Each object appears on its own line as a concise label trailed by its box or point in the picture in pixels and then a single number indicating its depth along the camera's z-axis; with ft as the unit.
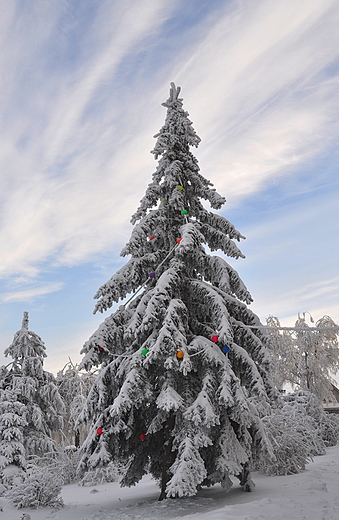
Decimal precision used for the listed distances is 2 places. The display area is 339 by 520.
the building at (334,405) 99.19
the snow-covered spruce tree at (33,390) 62.44
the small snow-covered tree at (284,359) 88.63
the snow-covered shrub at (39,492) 32.58
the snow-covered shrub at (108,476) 53.93
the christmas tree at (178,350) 26.58
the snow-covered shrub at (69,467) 51.39
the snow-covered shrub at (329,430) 68.13
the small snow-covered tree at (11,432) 54.13
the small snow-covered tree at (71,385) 100.03
